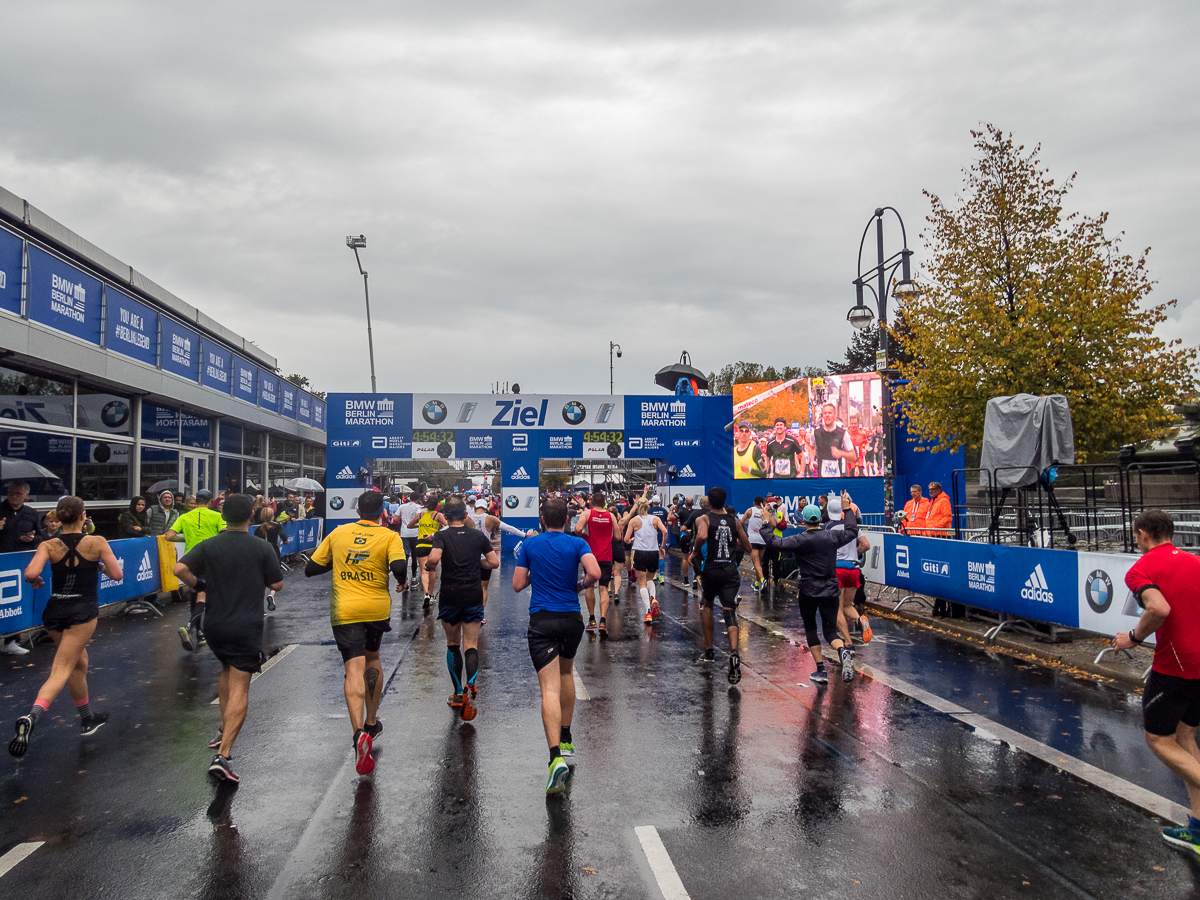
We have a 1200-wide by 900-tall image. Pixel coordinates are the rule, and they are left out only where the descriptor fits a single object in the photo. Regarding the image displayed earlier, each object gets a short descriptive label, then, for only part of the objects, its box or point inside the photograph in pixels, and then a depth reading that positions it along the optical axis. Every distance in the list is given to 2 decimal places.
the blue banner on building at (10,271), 12.02
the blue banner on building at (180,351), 18.00
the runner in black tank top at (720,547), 8.34
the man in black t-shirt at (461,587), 6.72
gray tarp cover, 11.03
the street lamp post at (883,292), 17.47
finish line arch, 24.12
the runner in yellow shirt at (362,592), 5.61
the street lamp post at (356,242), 35.53
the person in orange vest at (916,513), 13.86
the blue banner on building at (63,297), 12.91
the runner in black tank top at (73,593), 6.06
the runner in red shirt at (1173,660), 4.25
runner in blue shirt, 5.41
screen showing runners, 24.41
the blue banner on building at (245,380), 22.89
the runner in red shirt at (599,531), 11.35
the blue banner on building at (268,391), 25.22
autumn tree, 15.66
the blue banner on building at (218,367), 20.53
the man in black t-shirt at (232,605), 5.28
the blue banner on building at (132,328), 15.61
